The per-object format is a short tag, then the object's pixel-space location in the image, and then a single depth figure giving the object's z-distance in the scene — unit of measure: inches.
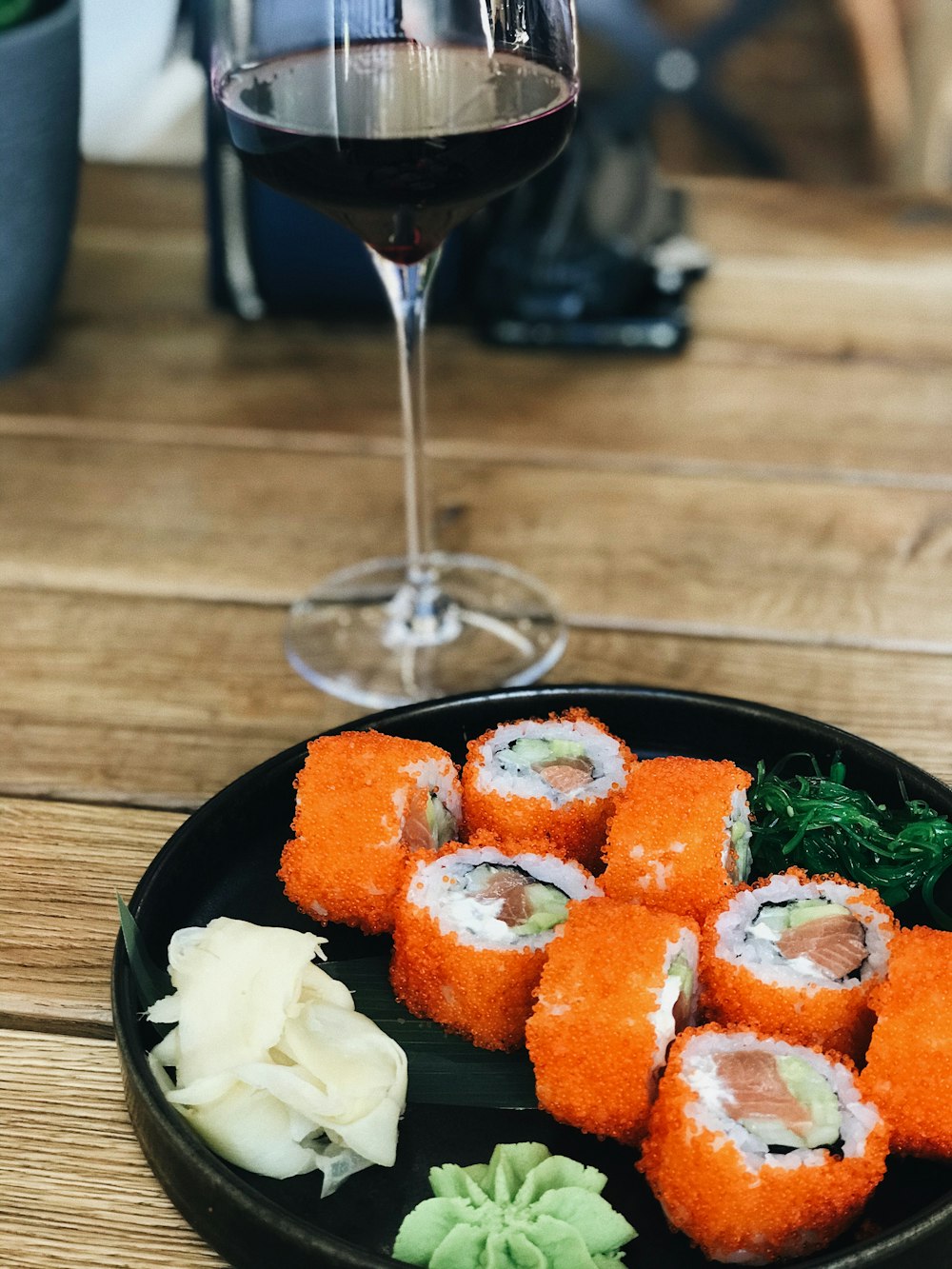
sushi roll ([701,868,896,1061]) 25.2
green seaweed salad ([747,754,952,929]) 27.4
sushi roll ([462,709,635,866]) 29.4
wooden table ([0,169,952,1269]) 30.1
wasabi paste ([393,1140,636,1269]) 21.2
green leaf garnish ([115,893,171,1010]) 24.5
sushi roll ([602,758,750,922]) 27.0
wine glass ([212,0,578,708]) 30.7
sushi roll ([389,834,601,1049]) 25.8
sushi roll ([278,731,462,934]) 27.4
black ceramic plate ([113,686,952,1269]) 20.5
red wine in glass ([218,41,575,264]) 30.8
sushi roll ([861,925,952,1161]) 22.5
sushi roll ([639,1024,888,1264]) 21.4
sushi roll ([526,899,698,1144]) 23.5
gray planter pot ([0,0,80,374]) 45.8
